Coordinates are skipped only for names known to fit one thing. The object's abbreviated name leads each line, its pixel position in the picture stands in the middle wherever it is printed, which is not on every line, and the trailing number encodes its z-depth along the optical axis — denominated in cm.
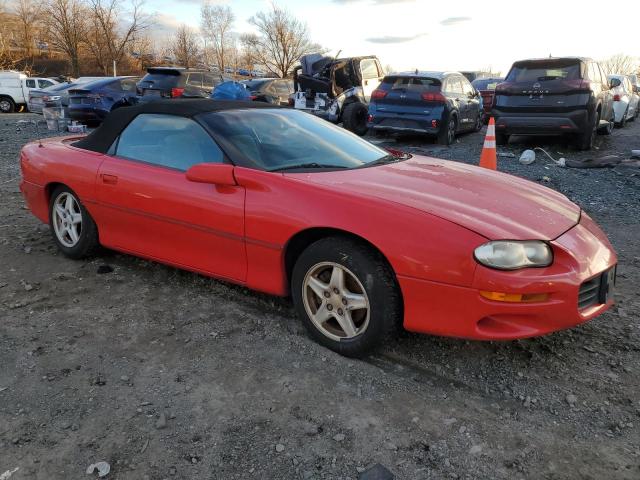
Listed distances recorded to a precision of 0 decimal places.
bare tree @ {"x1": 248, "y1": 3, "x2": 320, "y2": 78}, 4866
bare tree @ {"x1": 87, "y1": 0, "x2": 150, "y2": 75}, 4543
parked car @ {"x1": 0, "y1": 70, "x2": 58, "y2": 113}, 2228
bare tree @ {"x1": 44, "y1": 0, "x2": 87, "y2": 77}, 4422
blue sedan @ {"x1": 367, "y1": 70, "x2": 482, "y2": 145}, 1020
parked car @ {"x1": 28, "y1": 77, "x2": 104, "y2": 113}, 1582
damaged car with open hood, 1291
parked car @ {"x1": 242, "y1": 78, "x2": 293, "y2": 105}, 1518
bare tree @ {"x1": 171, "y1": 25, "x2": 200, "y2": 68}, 5562
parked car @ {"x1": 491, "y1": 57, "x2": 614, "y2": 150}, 870
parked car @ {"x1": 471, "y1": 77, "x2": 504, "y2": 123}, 1645
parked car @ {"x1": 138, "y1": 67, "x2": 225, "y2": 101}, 1344
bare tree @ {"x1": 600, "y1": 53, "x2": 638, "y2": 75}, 6256
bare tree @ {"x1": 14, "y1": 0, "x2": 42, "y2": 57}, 4681
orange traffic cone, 656
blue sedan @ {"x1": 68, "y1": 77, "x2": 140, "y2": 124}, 1337
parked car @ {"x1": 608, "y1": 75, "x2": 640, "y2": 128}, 1345
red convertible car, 246
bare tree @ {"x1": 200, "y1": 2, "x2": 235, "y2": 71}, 5510
